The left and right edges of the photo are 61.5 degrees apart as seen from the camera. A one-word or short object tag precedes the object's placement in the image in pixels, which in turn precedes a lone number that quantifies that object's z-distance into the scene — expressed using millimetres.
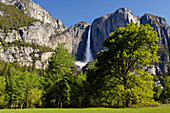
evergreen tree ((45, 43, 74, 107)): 24453
